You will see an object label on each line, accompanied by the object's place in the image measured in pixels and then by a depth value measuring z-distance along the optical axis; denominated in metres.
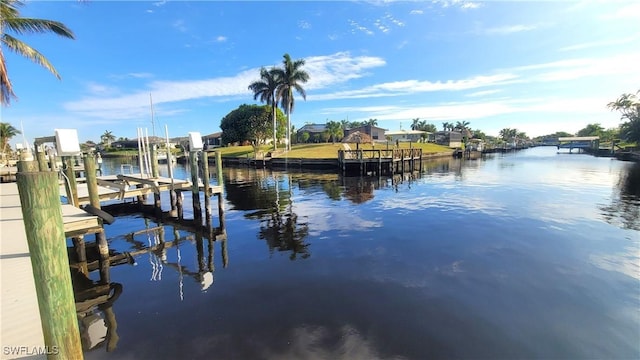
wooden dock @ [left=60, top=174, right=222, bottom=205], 13.40
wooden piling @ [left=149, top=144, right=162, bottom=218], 16.38
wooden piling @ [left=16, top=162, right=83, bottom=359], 3.53
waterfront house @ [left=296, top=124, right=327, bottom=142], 92.55
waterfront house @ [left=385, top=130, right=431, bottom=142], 101.64
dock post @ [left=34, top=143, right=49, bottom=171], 11.18
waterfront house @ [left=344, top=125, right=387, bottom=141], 89.81
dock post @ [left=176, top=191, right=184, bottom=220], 15.30
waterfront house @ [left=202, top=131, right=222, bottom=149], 108.15
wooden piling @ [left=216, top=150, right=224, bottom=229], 13.47
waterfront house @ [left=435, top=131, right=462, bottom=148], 94.76
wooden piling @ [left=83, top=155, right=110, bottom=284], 8.76
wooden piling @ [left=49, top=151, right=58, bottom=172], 17.59
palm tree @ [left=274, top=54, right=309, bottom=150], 55.38
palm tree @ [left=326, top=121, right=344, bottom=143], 84.20
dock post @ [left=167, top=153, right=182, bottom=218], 15.85
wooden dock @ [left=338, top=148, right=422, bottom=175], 37.16
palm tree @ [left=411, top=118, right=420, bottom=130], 134.12
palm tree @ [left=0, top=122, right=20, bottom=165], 55.00
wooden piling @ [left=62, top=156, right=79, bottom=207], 10.33
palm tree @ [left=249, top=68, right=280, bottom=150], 56.28
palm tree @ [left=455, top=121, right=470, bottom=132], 138.84
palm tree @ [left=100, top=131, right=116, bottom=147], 134.90
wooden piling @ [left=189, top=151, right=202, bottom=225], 13.47
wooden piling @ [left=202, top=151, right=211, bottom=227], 13.24
